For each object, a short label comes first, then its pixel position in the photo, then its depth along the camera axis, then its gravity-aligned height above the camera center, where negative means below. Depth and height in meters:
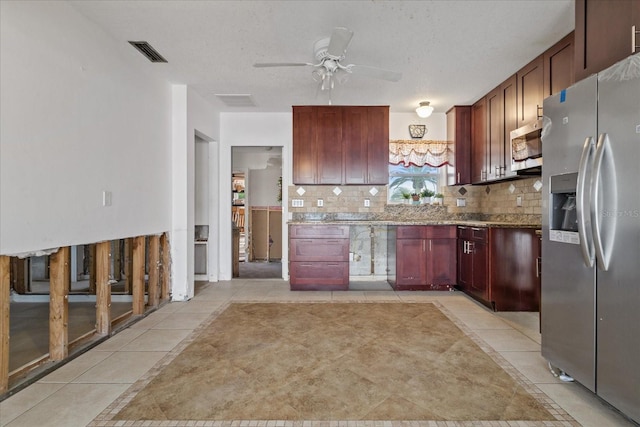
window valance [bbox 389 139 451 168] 5.02 +0.87
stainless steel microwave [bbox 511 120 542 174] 3.05 +0.59
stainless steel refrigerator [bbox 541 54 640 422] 1.56 -0.12
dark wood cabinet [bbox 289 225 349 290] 4.36 -0.59
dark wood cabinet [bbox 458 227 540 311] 3.35 -0.61
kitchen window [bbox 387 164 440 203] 5.12 +0.47
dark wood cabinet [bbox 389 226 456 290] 4.34 -0.58
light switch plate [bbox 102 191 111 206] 2.73 +0.10
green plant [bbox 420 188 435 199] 5.01 +0.26
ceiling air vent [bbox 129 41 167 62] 2.94 +1.46
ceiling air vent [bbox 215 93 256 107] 4.27 +1.47
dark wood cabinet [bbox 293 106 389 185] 4.67 +0.94
